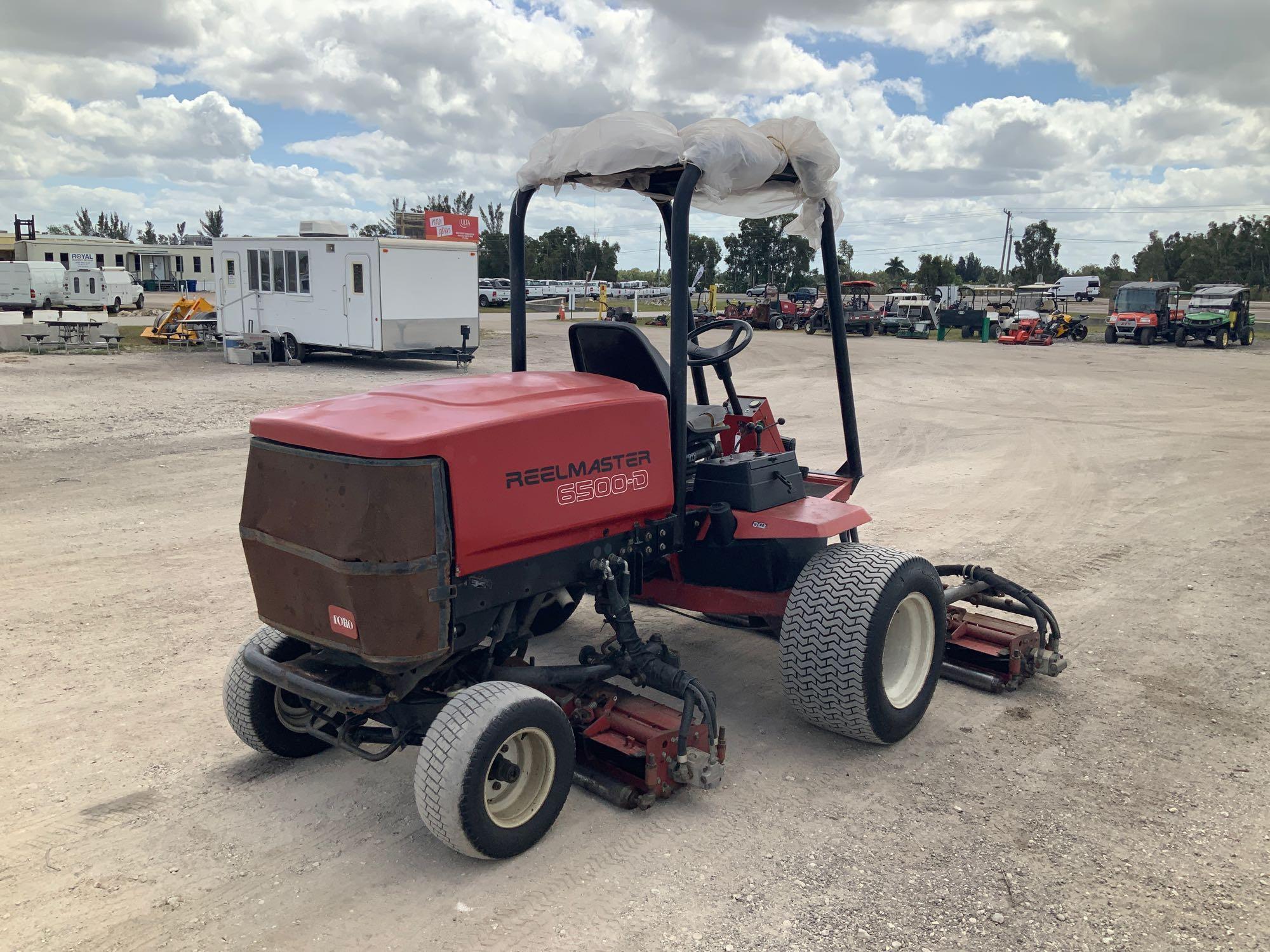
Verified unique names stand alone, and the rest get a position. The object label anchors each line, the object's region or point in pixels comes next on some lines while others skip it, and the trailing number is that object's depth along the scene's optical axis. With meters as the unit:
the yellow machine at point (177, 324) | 24.94
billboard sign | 38.81
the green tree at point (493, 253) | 58.69
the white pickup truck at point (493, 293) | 47.97
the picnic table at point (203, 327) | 24.77
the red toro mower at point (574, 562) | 3.43
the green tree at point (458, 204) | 79.62
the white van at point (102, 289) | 36.53
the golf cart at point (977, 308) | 37.81
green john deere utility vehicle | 32.53
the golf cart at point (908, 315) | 37.62
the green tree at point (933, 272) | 83.88
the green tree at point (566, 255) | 66.69
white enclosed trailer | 19.33
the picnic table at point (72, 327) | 23.39
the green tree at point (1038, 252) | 94.06
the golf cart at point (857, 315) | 37.16
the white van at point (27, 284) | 35.66
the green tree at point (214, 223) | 88.91
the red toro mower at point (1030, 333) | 33.84
